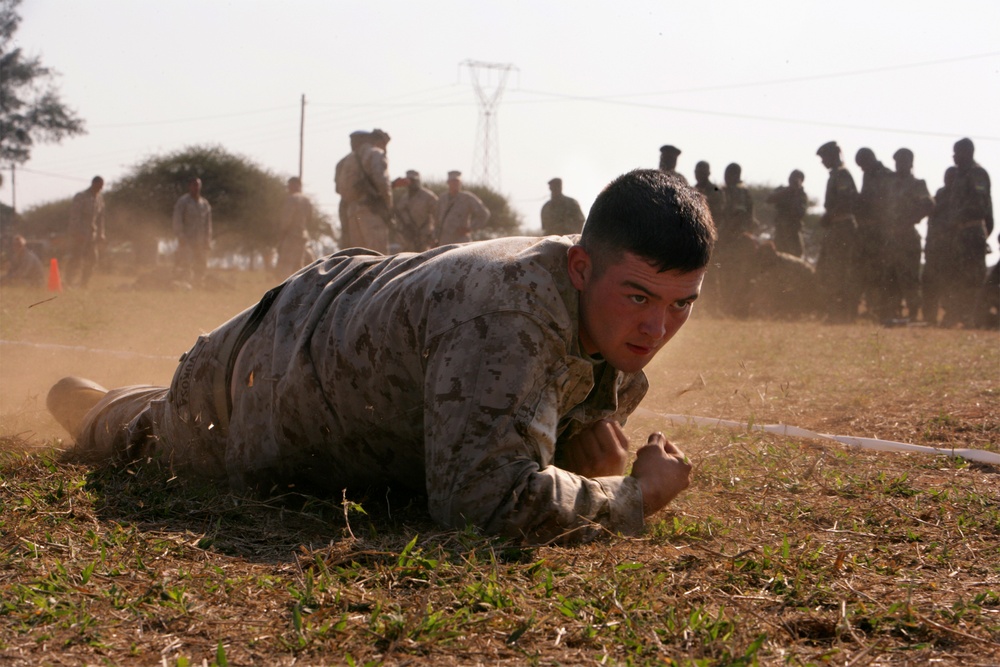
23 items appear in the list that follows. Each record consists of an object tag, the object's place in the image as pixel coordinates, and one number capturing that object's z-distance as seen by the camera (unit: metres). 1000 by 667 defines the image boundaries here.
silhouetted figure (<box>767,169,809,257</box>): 17.83
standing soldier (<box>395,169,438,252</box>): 17.70
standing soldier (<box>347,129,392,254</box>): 14.44
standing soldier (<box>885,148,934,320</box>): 16.28
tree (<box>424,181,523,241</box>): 48.52
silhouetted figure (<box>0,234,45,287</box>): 19.31
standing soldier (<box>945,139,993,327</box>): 15.67
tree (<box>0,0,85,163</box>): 39.12
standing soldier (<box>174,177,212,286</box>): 20.64
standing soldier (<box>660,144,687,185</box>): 16.83
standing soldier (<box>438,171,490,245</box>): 17.78
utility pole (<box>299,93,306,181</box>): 48.39
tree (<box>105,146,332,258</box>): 38.22
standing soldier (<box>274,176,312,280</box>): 19.42
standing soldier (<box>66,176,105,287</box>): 19.77
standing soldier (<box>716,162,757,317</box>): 17.11
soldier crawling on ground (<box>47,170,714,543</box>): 2.82
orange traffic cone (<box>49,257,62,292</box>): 18.17
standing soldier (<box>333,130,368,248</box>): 14.57
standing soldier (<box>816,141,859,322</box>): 16.53
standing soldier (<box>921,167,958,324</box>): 15.91
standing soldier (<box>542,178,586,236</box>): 17.86
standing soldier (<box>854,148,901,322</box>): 16.39
